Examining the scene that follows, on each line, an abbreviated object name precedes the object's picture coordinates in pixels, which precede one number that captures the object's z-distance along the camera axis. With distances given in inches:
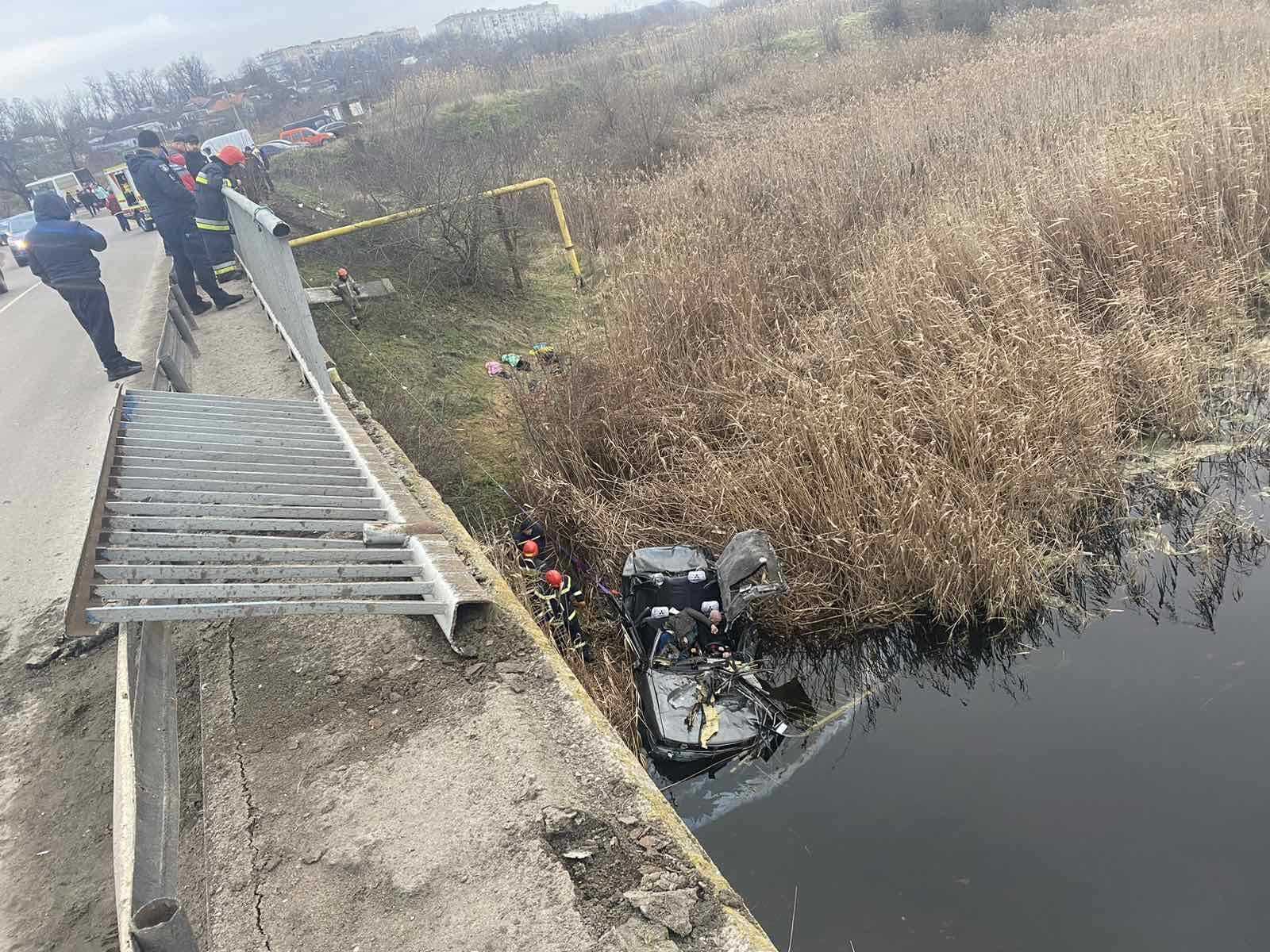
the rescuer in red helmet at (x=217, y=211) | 291.3
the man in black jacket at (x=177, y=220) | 297.9
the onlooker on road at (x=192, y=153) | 345.7
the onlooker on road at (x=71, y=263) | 240.5
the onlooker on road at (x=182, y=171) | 361.7
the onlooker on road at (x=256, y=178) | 448.5
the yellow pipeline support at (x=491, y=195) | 288.5
